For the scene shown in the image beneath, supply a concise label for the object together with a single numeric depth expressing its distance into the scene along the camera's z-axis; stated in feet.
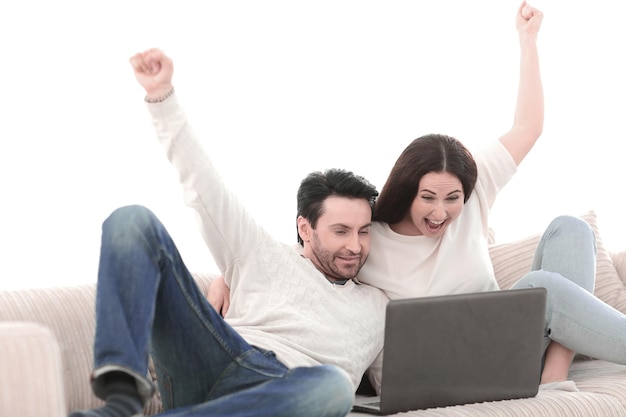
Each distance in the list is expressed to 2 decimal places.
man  14.47
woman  16.93
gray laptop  15.58
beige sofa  13.95
